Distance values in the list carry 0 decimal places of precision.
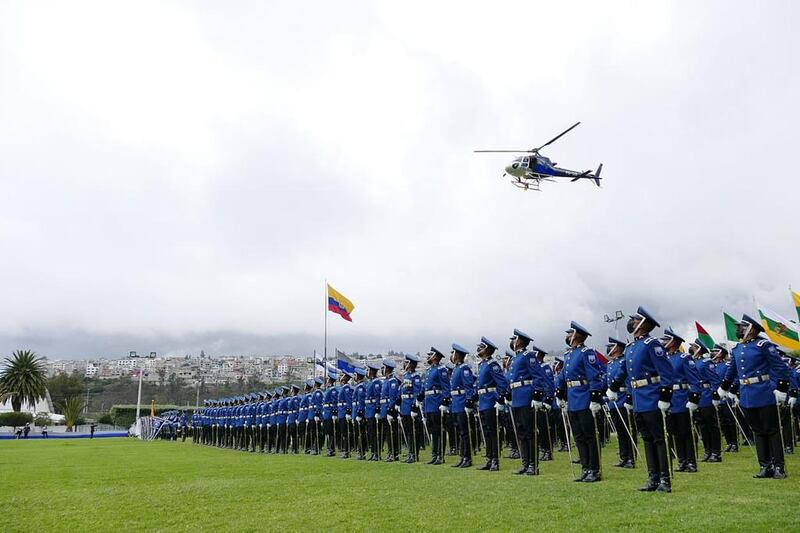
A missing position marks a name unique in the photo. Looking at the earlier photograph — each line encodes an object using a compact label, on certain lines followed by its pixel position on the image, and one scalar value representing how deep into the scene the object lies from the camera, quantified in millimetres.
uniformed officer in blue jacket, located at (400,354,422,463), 17234
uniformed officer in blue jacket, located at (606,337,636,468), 12623
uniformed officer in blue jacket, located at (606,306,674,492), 9162
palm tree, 74438
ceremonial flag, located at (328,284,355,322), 34750
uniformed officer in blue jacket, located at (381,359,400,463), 17844
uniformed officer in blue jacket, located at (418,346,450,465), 15719
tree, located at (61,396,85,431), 74562
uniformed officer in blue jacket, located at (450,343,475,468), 14422
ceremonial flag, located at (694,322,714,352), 24812
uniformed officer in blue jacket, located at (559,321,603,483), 10562
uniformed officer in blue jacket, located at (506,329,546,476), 12008
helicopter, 34656
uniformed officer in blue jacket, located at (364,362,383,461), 18672
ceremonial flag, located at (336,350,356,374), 31238
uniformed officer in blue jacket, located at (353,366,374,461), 19469
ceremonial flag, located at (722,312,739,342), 24203
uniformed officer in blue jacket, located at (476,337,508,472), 13594
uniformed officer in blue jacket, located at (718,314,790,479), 10266
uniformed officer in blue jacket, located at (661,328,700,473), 11438
